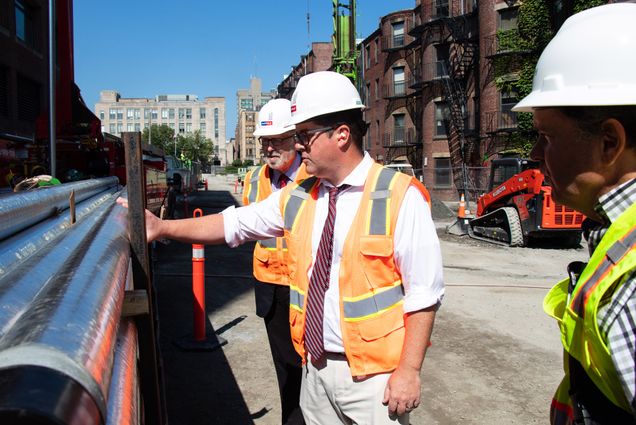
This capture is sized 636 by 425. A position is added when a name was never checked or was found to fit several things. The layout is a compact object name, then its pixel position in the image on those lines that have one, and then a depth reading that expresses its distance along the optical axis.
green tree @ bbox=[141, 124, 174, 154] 91.72
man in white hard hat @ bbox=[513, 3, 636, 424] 1.17
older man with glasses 3.39
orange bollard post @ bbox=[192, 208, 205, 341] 5.45
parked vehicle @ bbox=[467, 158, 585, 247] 12.77
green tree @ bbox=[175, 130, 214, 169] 97.50
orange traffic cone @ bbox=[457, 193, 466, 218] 16.08
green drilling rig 22.80
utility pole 6.14
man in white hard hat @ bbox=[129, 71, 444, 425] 2.18
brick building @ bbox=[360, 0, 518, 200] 29.47
